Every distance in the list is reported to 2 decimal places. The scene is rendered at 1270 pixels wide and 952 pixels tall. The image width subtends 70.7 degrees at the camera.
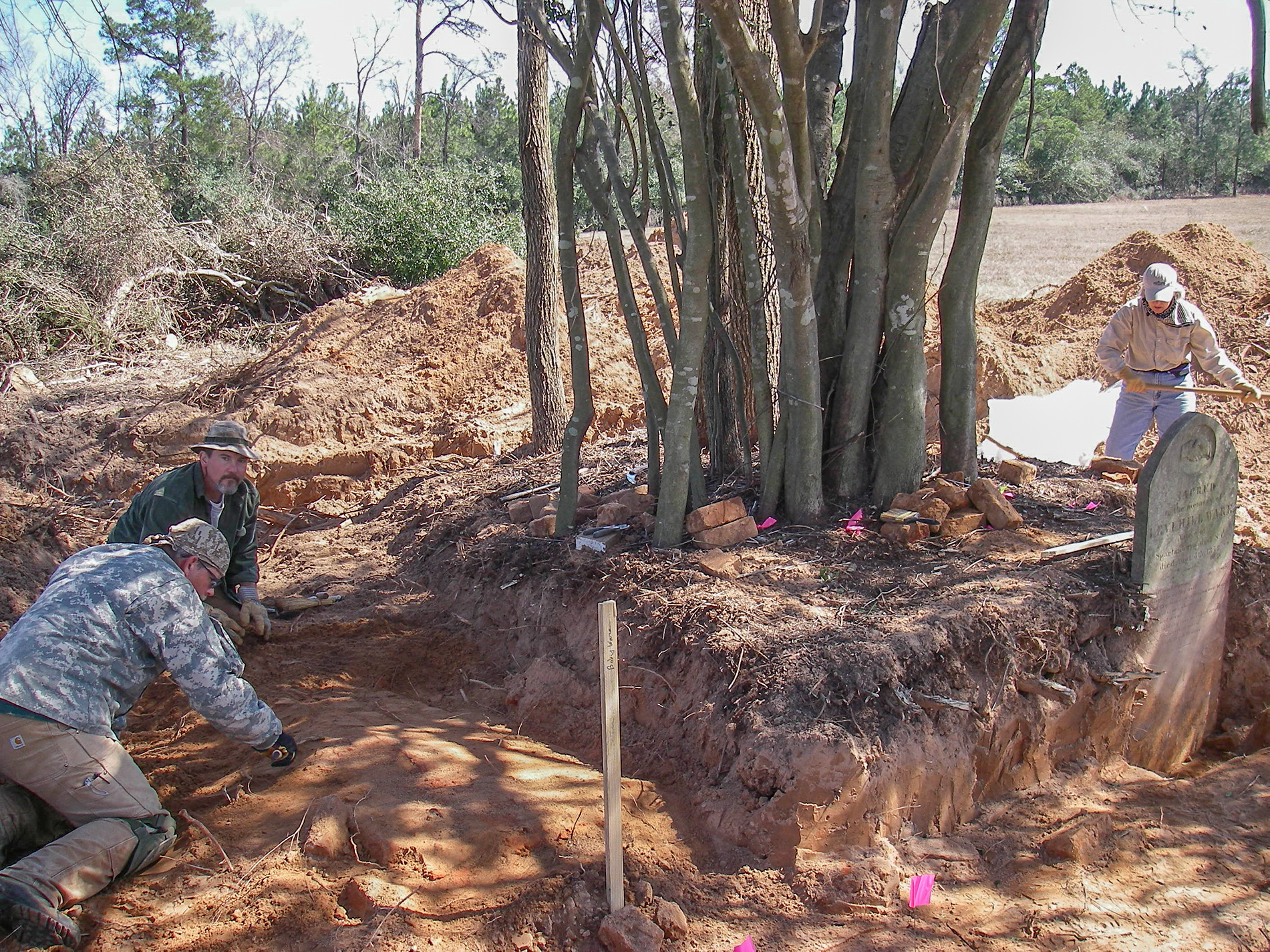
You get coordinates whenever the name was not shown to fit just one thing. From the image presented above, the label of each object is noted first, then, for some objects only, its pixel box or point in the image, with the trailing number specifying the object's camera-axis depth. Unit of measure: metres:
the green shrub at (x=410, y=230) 14.19
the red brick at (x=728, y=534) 4.81
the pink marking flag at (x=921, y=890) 3.30
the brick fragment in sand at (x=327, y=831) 3.22
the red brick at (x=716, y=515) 4.84
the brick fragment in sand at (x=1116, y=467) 6.89
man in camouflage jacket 3.20
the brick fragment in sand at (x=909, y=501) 4.94
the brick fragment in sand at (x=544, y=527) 5.59
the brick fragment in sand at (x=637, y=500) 5.48
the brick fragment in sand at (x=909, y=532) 4.77
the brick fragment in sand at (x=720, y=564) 4.51
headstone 4.43
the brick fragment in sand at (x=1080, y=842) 3.60
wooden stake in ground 2.79
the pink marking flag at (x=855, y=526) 4.91
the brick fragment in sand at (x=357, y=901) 2.98
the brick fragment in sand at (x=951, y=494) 4.98
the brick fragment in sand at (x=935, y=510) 4.85
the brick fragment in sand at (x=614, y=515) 5.39
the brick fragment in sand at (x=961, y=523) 4.85
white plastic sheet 8.86
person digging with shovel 6.38
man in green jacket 4.64
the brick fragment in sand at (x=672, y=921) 2.98
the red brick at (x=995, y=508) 4.91
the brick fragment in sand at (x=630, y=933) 2.87
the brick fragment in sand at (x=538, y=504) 6.00
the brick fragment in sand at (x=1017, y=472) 5.81
